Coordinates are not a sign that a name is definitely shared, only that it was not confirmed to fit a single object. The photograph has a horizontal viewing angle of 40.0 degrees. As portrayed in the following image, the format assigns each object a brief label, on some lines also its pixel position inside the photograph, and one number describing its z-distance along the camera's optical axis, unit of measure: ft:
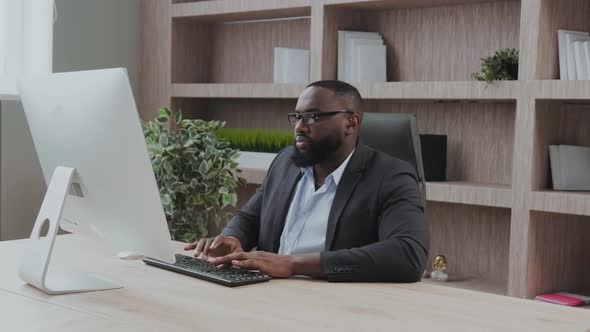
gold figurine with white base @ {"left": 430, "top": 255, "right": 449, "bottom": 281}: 11.86
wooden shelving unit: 10.46
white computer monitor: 5.53
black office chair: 8.59
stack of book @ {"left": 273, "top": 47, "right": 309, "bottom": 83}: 13.37
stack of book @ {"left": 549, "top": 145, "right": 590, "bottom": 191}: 10.43
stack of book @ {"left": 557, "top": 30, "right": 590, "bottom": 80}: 10.07
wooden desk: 5.03
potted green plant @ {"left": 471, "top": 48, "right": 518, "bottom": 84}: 10.87
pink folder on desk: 10.50
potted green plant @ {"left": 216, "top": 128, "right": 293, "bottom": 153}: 13.57
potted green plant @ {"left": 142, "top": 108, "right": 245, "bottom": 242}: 12.38
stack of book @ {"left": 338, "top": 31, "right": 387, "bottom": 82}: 12.42
